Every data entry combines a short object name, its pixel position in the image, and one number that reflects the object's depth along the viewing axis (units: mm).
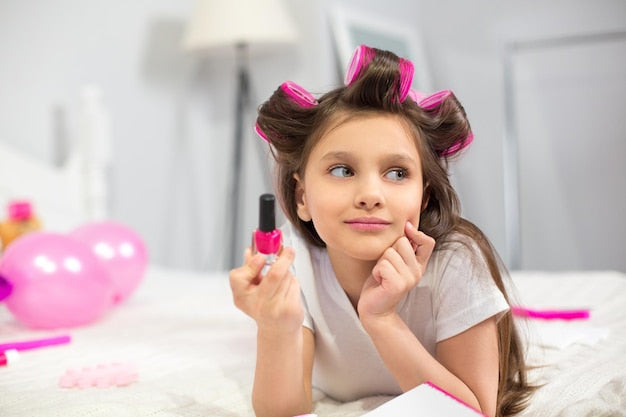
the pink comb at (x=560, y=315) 1323
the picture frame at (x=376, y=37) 2594
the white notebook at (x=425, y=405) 716
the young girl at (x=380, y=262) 777
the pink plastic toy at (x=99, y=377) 1014
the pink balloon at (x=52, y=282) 1349
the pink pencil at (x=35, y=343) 1225
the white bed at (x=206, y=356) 897
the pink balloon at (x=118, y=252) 1574
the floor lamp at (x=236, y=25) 2371
